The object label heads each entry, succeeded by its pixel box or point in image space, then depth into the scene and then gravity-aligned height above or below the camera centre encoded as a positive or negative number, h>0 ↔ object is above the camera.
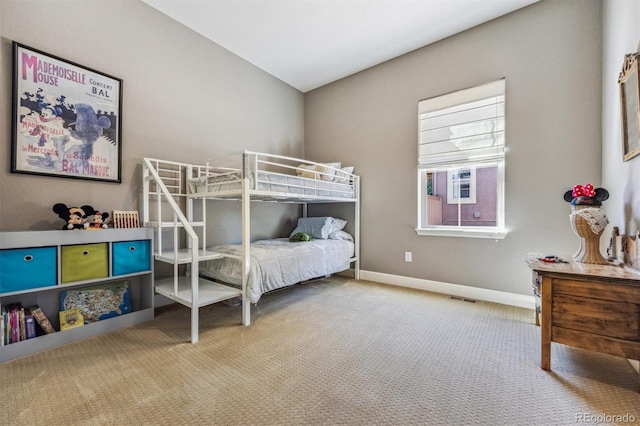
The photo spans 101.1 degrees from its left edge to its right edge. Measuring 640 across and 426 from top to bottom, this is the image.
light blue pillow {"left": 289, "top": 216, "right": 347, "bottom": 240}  3.26 -0.16
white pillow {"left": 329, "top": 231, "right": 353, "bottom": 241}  3.28 -0.28
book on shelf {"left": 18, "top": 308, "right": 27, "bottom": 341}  1.61 -0.70
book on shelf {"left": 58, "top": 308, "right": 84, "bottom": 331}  1.79 -0.74
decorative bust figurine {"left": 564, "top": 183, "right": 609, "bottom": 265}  1.51 -0.03
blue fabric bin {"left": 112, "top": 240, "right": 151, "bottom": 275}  1.93 -0.34
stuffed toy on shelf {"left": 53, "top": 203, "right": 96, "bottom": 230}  1.77 -0.03
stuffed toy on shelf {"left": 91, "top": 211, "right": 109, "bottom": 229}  1.91 -0.07
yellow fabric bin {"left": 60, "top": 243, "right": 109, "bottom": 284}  1.72 -0.34
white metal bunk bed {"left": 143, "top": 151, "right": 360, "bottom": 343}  1.95 +0.17
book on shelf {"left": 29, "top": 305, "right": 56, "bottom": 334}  1.69 -0.70
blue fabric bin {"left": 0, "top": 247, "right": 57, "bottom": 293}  1.52 -0.34
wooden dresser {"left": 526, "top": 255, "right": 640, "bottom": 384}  1.24 -0.46
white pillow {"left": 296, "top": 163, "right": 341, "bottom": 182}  3.00 +0.47
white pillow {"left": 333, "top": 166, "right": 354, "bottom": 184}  3.18 +0.44
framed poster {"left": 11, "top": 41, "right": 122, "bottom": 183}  1.76 +0.68
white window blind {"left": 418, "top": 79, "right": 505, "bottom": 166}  2.52 +0.91
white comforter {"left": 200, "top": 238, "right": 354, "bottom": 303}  2.13 -0.47
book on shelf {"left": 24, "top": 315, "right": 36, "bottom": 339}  1.63 -0.72
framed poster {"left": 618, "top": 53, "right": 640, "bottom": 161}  1.41 +0.64
